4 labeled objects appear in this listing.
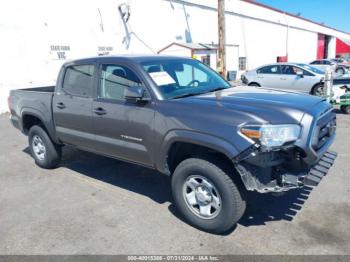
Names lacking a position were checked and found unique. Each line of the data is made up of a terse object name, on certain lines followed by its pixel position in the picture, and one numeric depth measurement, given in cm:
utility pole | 1433
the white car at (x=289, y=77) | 1235
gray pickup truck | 301
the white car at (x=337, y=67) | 1684
